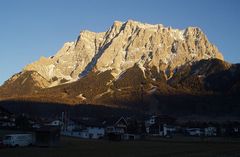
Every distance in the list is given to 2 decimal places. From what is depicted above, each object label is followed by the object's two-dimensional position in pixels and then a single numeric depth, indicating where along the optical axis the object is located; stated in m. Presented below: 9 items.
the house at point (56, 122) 108.71
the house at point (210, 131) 110.47
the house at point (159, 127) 111.56
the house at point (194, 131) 110.60
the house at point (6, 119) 80.61
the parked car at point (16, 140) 46.53
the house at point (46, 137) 49.91
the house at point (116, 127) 71.63
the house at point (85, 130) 92.23
